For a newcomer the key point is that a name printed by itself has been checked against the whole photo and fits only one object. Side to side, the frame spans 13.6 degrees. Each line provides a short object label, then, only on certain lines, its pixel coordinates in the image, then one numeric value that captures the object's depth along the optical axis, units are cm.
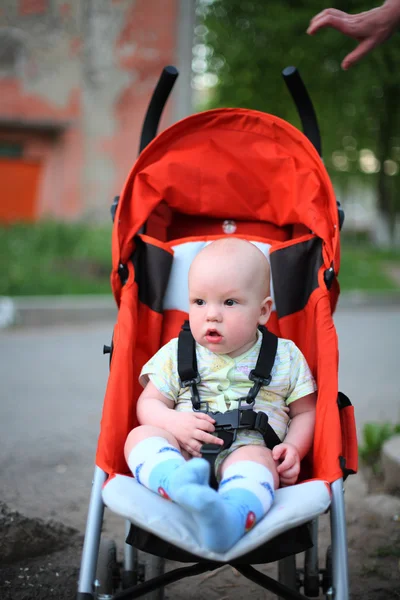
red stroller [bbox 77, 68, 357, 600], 210
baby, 215
